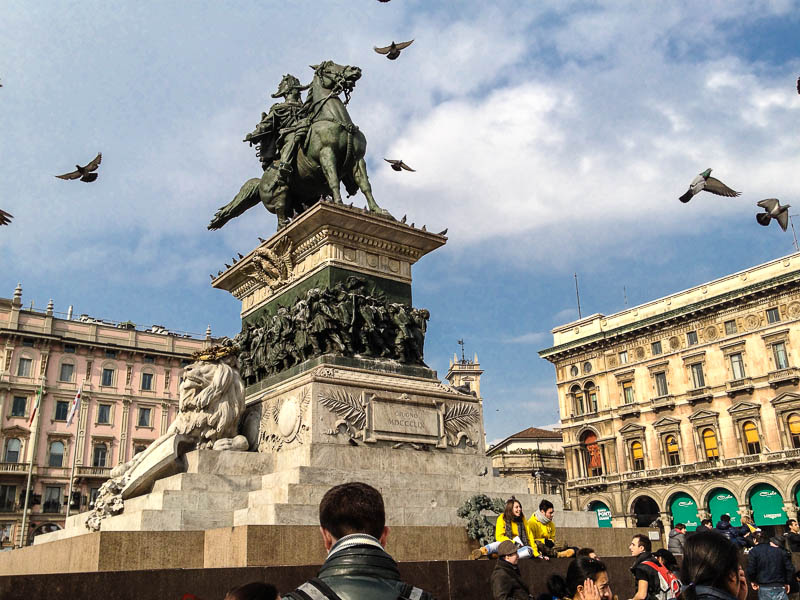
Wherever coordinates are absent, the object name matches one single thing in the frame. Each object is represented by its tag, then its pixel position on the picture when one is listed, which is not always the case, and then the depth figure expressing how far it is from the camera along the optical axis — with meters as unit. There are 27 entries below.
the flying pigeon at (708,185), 17.06
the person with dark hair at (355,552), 2.61
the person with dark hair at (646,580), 7.30
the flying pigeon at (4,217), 12.38
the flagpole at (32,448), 41.89
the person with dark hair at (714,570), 3.75
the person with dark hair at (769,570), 9.45
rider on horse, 16.02
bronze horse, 15.42
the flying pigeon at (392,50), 15.62
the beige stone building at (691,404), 46.72
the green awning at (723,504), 47.41
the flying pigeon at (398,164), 17.28
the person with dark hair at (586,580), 5.63
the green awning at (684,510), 50.12
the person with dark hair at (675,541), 12.00
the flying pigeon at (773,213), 16.97
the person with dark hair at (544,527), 9.19
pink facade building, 48.94
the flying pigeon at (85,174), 14.84
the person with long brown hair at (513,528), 8.45
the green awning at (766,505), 45.16
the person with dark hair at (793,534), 13.14
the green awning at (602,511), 54.78
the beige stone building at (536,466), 60.56
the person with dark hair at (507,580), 6.20
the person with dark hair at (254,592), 3.09
